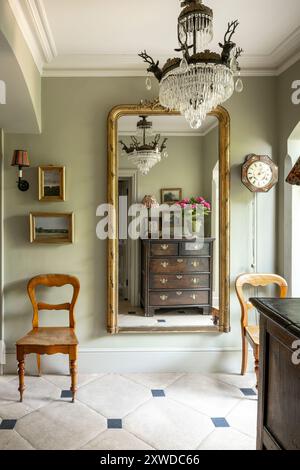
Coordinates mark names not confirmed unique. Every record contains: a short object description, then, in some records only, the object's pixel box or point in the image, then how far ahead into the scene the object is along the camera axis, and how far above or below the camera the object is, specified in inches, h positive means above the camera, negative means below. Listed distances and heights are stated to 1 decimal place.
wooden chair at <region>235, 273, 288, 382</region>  123.0 -20.2
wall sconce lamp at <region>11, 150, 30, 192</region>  120.1 +24.6
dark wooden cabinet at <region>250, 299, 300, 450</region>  41.9 -19.0
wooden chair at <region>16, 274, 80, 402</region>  109.3 -34.0
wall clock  126.3 +20.6
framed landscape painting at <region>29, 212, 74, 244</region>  126.0 +1.6
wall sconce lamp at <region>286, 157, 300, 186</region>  46.3 +7.4
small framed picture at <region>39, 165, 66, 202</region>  125.2 +16.7
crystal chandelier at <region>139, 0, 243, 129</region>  71.4 +32.5
